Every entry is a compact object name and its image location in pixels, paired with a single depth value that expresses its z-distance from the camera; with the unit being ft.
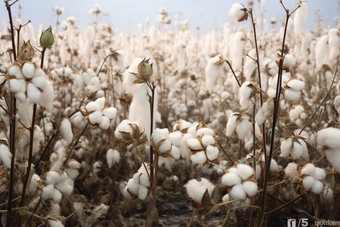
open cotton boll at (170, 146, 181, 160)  2.34
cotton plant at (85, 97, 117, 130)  2.55
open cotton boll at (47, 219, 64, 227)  2.48
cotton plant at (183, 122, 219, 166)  2.27
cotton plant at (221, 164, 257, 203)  2.07
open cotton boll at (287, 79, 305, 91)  2.44
